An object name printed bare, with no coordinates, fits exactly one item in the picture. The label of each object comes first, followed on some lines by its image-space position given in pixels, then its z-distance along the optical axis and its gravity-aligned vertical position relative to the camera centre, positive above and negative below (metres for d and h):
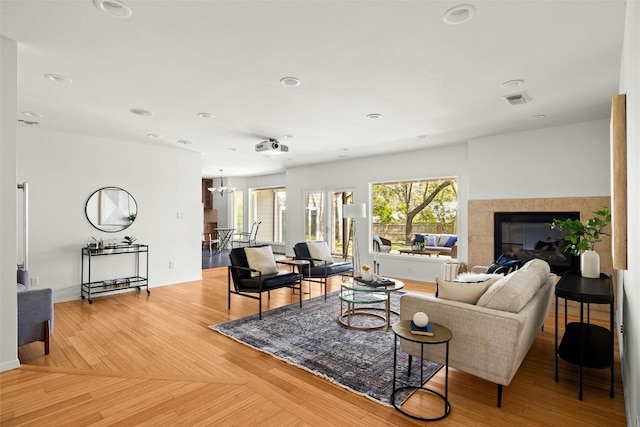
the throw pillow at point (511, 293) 2.41 -0.55
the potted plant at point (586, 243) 3.05 -0.26
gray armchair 3.10 -0.91
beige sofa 2.31 -0.74
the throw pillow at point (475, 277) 3.00 -0.55
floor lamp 6.18 +0.11
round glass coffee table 3.78 -0.95
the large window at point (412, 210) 8.55 +0.15
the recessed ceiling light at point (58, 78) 3.10 +1.27
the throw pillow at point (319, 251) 5.97 -0.62
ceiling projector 5.41 +1.11
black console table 5.34 -1.02
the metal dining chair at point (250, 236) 11.05 -0.66
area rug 2.75 -1.28
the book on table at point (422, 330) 2.30 -0.77
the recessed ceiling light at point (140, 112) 4.10 +1.27
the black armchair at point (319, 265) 5.48 -0.80
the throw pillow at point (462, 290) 2.65 -0.58
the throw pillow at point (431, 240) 8.47 -0.60
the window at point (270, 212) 11.15 +0.14
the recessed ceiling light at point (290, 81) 3.15 +1.26
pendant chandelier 10.11 +0.86
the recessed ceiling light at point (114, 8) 2.03 +1.26
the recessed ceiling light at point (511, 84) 3.23 +1.26
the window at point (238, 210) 11.85 +0.22
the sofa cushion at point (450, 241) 8.16 -0.60
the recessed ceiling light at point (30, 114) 4.21 +1.28
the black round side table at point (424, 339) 2.24 -0.80
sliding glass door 8.45 -0.07
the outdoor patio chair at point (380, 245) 7.41 -0.65
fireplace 5.06 -0.35
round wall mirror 5.57 +0.13
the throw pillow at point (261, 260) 4.73 -0.62
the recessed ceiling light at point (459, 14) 2.08 +1.25
